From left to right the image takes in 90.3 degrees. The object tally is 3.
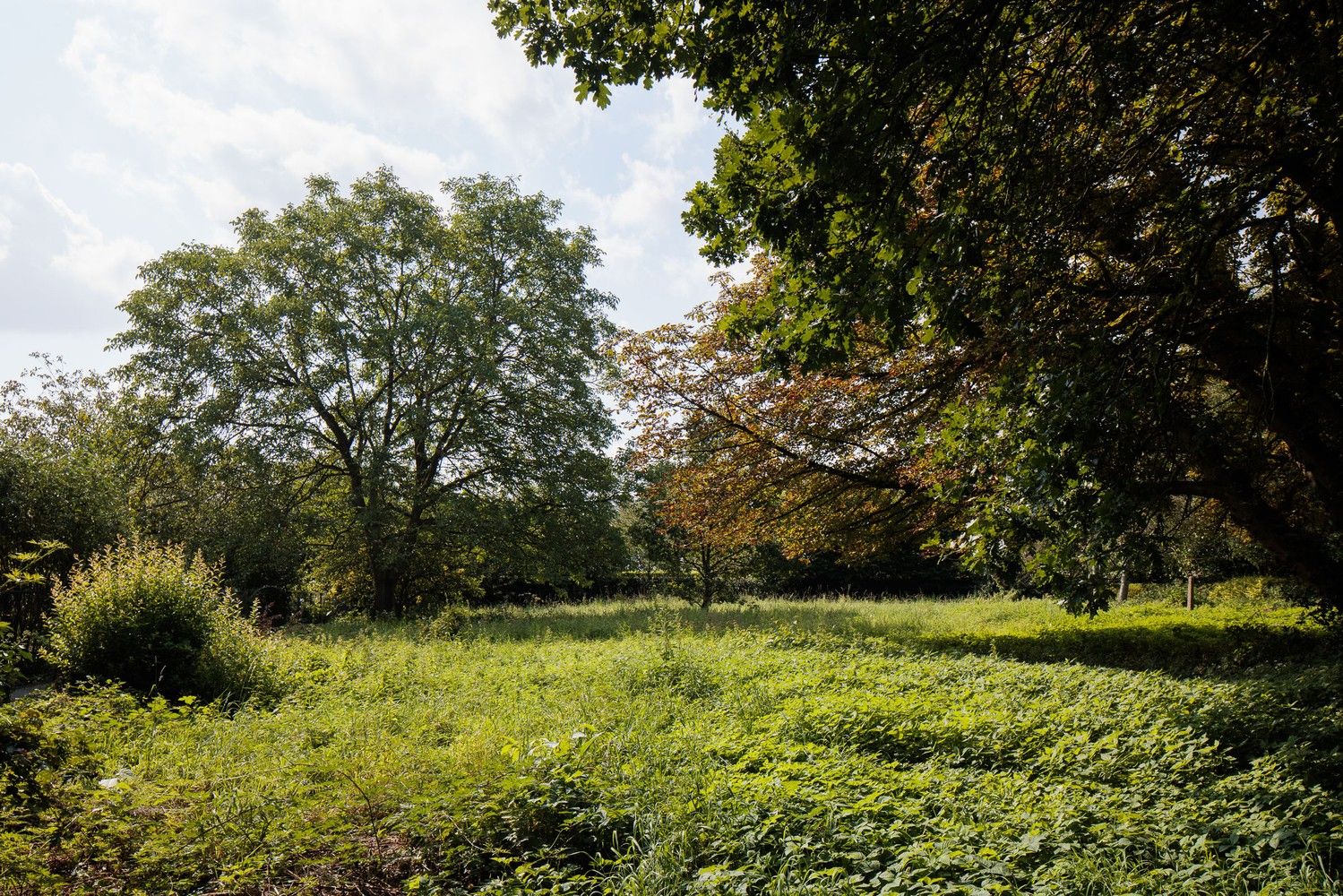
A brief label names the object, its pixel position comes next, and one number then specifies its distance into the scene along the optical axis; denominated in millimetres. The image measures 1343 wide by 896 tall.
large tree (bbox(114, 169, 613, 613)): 17516
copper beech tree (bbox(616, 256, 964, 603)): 10234
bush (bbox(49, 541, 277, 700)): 8219
